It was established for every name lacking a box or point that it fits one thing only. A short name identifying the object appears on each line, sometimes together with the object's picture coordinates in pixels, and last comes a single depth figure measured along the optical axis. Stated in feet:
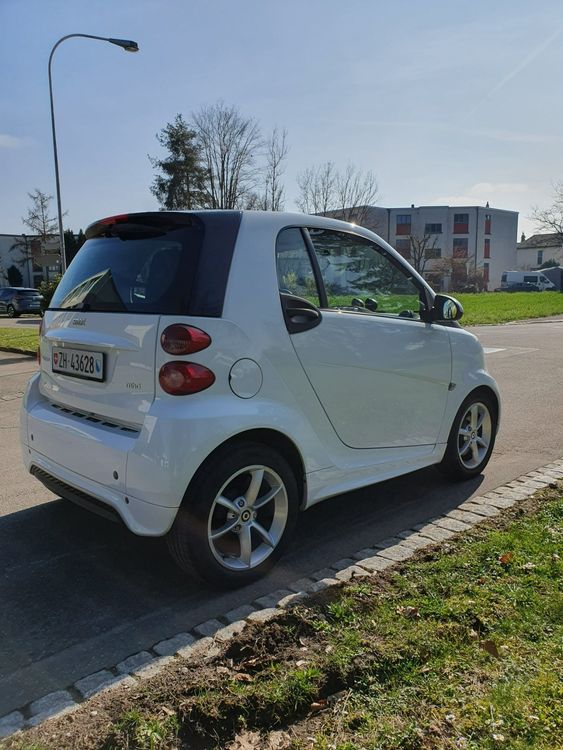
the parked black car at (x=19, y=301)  110.01
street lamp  55.62
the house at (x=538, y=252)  321.32
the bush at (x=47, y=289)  68.03
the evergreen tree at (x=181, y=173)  129.18
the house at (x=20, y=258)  194.08
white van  212.02
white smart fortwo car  9.75
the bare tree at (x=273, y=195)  117.29
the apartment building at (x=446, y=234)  241.76
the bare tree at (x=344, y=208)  133.69
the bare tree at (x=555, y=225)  201.67
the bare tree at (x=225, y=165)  121.60
